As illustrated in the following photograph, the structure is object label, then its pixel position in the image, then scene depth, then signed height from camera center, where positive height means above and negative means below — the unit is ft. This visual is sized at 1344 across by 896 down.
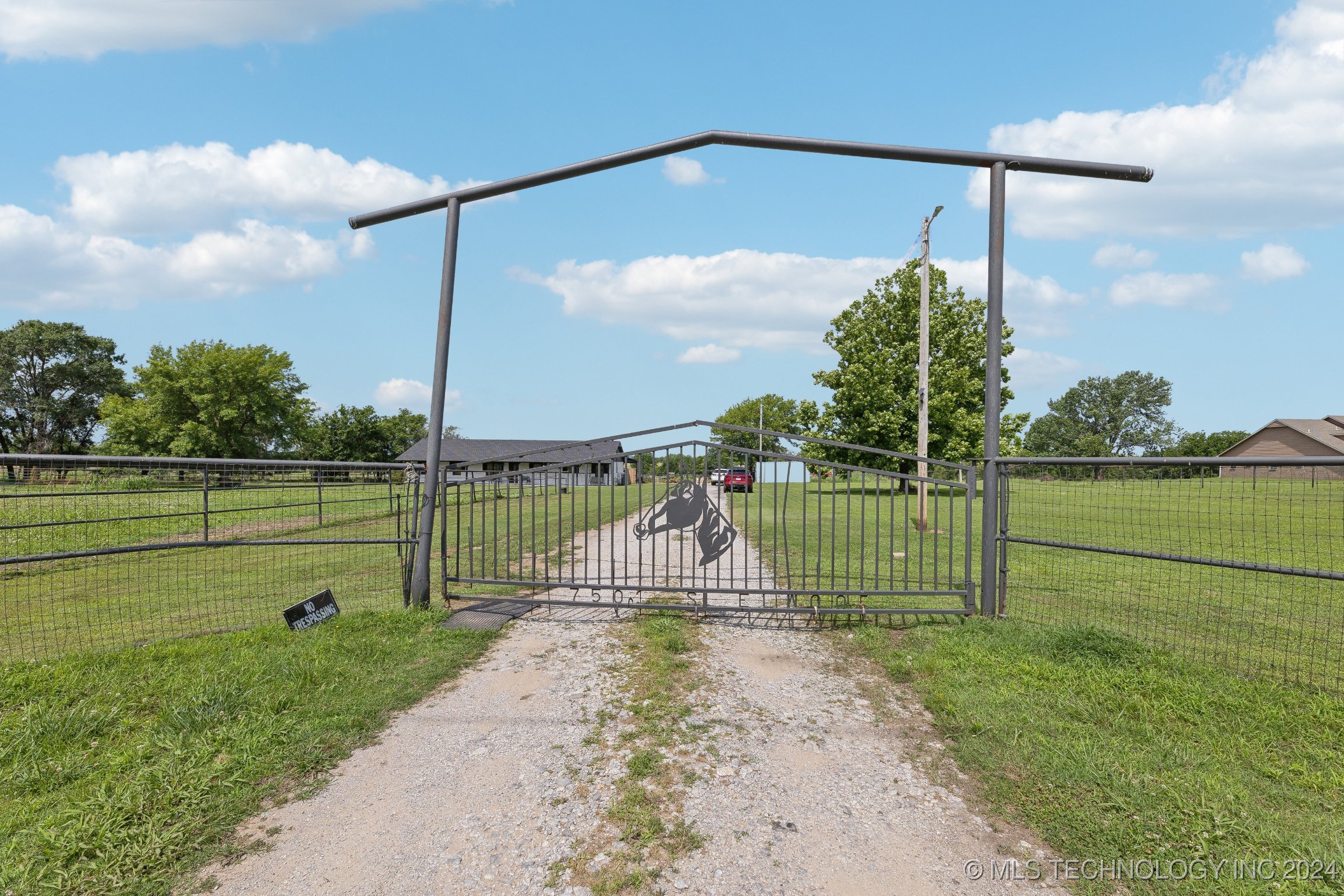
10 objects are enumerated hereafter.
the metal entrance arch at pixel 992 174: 21.02 +9.74
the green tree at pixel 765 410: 273.13 +24.07
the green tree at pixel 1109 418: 312.71 +27.44
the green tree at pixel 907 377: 97.09 +13.82
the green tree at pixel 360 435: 256.93 +8.98
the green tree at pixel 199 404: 191.83 +14.99
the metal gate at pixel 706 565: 21.45 -4.32
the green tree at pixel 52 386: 212.84 +22.48
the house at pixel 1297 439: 164.66 +10.08
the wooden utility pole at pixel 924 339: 44.91 +9.01
